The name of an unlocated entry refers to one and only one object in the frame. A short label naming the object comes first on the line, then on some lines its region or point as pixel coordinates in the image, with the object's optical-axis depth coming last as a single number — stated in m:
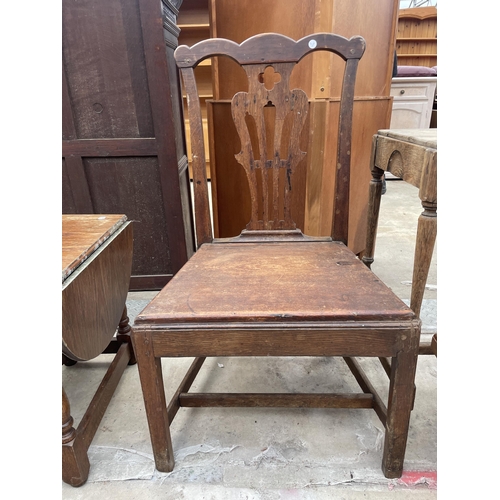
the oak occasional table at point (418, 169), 1.07
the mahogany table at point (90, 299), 0.93
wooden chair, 0.85
